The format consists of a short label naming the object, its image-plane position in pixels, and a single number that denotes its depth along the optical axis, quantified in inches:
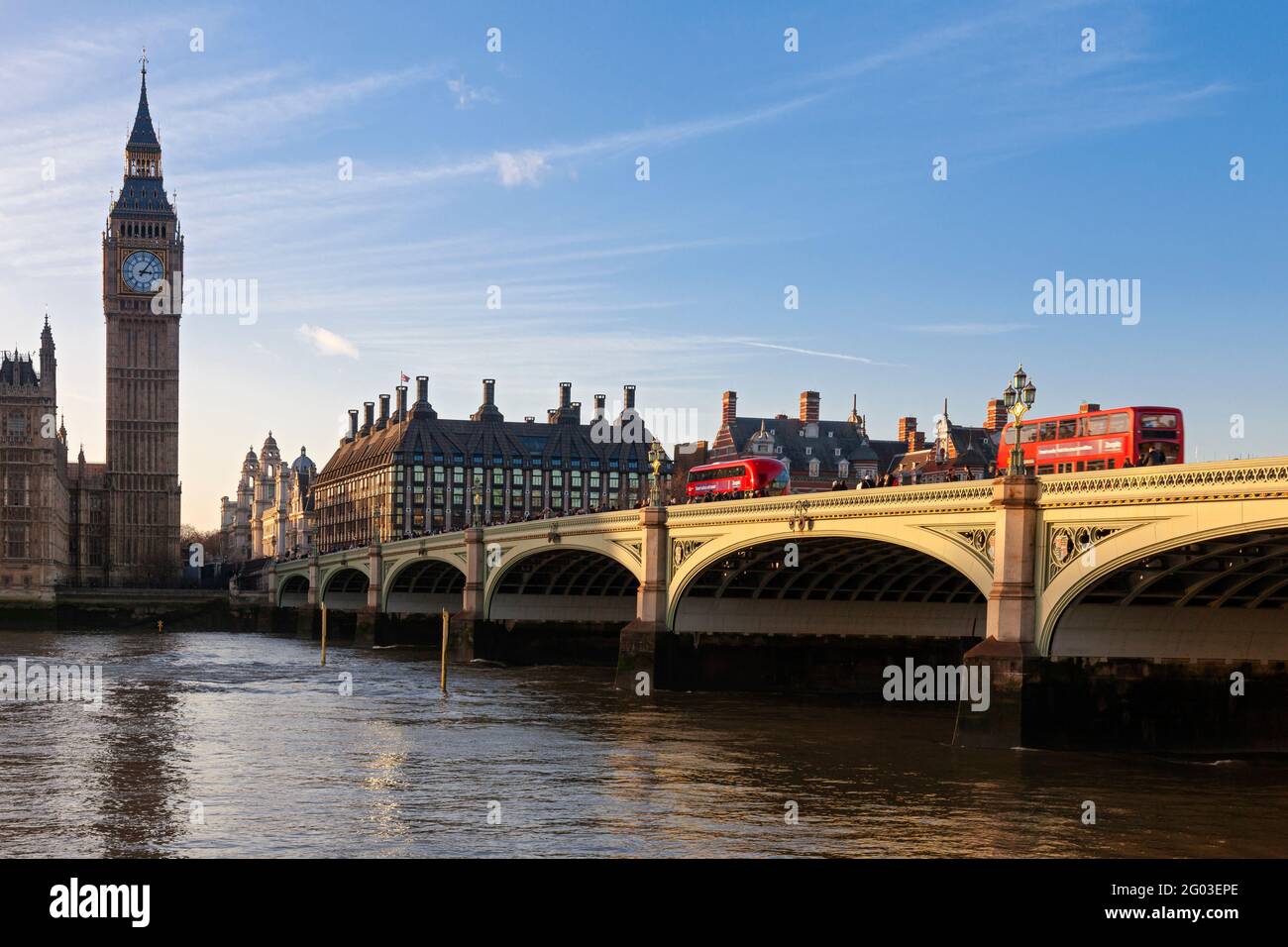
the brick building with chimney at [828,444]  4628.4
